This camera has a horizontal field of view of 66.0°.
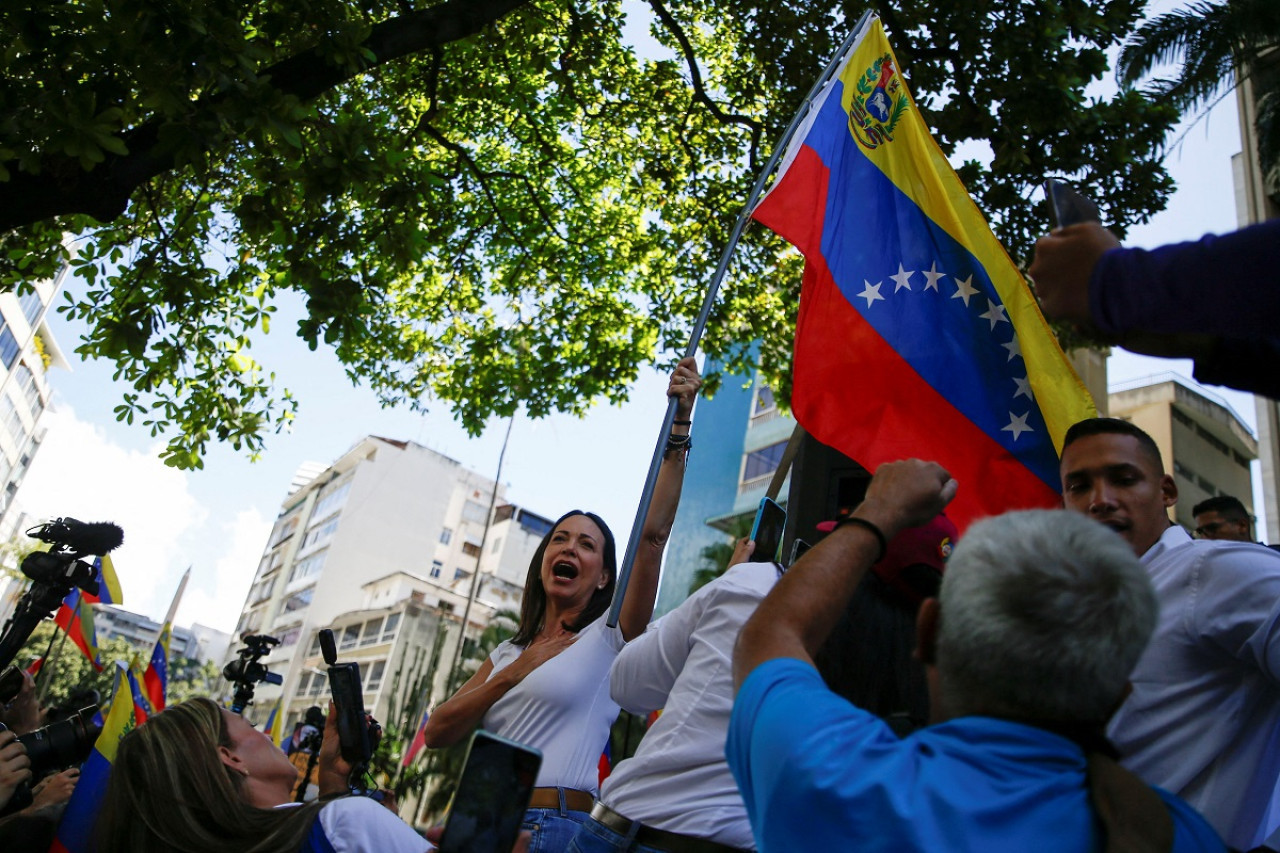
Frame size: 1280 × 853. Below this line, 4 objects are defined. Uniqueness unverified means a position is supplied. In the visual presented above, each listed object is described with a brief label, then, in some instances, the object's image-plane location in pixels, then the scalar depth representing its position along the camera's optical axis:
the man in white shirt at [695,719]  2.03
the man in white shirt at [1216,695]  1.91
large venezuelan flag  3.28
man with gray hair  1.18
